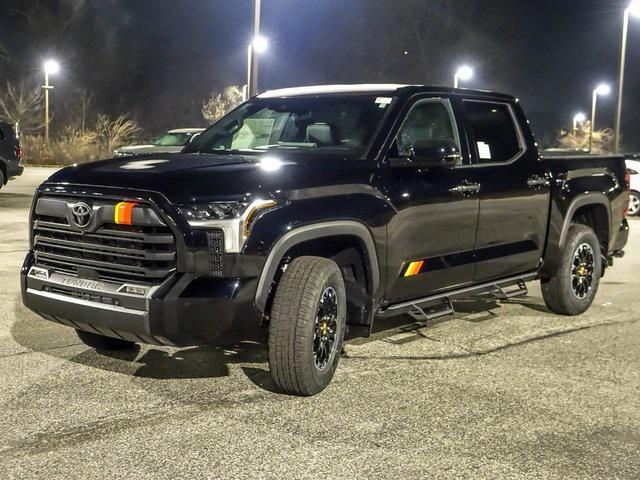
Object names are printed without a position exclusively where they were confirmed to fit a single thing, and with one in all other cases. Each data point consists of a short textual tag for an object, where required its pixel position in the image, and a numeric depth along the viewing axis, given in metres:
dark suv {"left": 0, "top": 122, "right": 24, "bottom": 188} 18.89
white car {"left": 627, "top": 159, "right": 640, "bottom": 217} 17.78
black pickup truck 4.36
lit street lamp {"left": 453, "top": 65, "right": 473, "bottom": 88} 37.92
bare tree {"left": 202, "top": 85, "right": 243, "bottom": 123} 53.04
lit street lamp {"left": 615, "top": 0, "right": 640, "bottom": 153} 27.38
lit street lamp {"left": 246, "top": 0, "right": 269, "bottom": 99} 19.61
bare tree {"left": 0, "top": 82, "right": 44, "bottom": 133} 46.44
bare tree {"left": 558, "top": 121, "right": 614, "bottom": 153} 57.32
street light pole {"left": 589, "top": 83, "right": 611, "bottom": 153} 56.31
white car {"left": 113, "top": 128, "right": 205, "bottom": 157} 19.96
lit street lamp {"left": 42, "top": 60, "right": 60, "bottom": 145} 41.88
